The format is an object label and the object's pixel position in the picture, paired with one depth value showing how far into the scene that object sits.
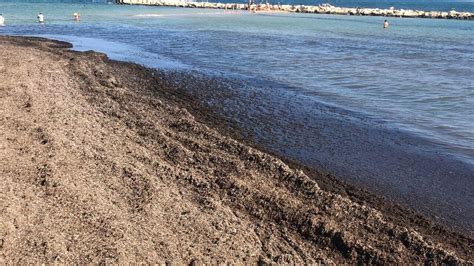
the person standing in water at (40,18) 34.94
